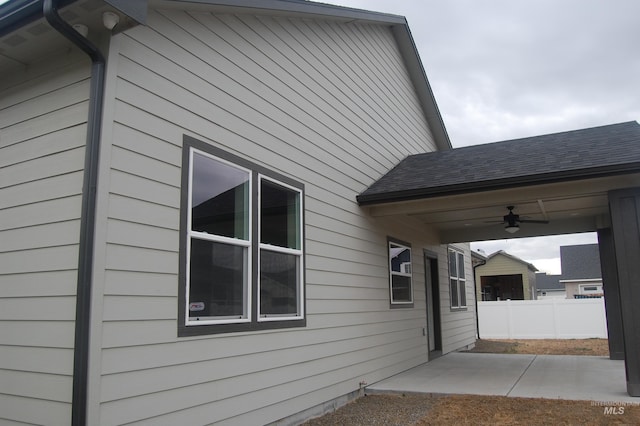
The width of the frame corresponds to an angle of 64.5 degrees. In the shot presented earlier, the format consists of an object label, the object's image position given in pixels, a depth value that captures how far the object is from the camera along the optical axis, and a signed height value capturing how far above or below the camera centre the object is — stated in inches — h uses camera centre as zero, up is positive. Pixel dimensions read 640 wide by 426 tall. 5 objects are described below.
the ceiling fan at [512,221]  337.1 +47.2
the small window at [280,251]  202.1 +18.5
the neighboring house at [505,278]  1259.8 +35.3
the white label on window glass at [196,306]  160.2 -2.9
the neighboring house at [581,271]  1368.1 +50.6
